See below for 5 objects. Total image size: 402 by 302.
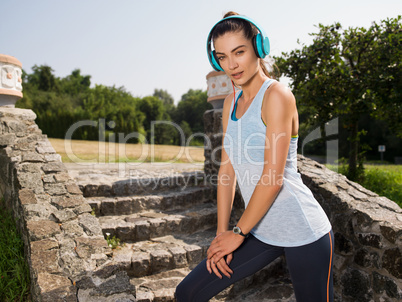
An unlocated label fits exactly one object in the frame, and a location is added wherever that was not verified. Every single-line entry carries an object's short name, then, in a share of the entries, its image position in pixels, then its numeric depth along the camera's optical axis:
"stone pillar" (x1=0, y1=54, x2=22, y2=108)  4.24
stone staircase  3.10
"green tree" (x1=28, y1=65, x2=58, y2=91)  34.00
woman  1.21
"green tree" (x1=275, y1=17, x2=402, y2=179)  6.36
